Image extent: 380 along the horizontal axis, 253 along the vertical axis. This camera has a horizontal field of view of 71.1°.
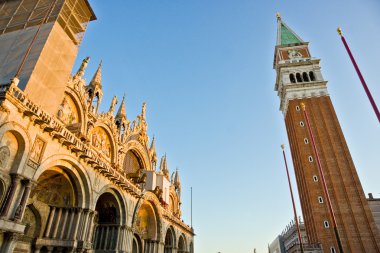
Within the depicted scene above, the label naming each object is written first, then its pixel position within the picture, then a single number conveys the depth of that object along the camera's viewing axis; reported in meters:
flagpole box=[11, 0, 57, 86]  19.71
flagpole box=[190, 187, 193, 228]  46.39
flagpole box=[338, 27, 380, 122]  11.64
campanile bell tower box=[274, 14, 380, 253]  35.44
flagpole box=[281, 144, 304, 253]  27.39
